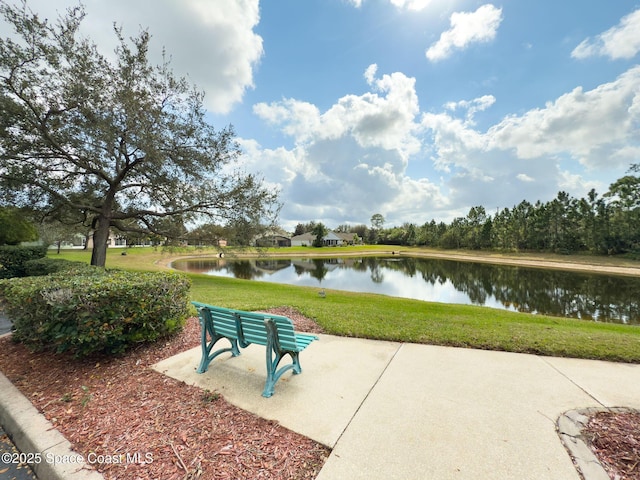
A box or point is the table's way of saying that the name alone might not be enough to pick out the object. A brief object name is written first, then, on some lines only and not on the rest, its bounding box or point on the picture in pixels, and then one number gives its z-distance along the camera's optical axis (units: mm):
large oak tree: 8953
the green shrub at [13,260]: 9387
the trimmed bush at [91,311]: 3164
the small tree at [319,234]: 62047
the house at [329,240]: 69812
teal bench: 2834
